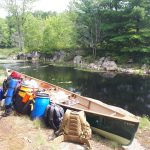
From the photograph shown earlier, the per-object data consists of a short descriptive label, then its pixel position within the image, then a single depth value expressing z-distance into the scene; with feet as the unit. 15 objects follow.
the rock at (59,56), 75.40
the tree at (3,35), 127.49
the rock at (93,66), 59.83
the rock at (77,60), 67.85
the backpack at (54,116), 15.33
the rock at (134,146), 14.54
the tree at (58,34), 80.31
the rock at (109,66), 57.18
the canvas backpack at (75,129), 13.78
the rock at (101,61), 61.80
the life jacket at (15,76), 22.80
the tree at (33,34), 89.44
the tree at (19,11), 91.05
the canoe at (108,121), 14.18
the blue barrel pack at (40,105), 16.19
